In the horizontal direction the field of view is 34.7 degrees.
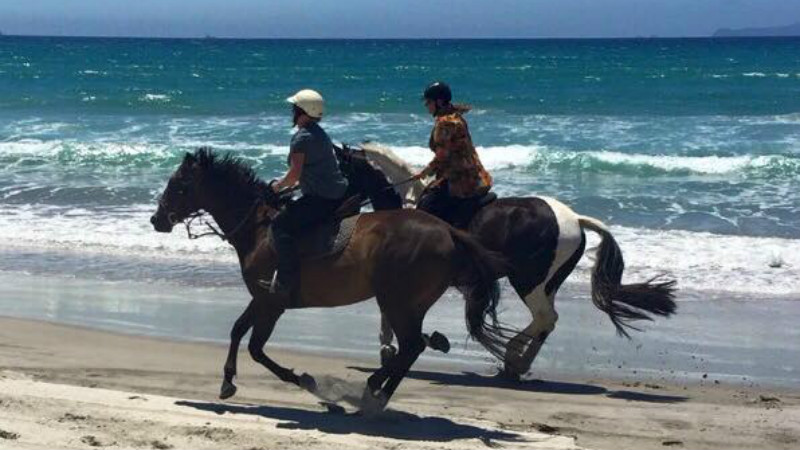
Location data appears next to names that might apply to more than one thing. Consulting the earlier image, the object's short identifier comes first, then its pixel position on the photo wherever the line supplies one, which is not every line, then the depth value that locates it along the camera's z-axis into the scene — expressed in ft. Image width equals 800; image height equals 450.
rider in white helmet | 25.34
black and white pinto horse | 31.04
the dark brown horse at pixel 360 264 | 25.27
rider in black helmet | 29.94
